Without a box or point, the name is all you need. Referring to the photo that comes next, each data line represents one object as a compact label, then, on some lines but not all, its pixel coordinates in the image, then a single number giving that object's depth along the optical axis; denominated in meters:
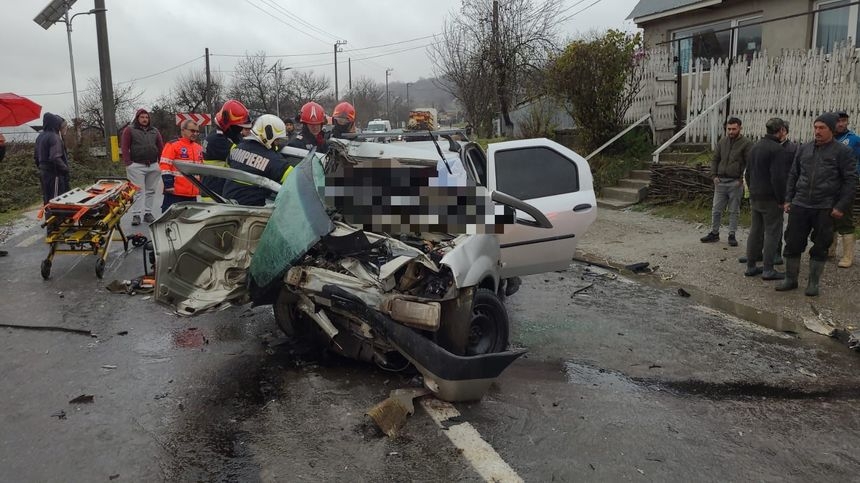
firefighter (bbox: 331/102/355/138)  9.10
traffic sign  8.85
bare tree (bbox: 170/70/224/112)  55.53
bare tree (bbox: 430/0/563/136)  22.95
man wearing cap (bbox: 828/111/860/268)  7.01
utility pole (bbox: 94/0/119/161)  16.50
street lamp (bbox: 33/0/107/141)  18.31
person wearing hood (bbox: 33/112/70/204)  8.95
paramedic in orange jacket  8.06
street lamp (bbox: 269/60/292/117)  58.31
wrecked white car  3.84
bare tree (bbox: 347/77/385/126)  67.12
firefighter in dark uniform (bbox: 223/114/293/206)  5.17
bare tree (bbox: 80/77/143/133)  40.71
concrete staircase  12.08
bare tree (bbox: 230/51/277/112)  61.59
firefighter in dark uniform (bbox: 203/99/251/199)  6.71
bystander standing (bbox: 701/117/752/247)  8.40
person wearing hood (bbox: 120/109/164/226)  9.84
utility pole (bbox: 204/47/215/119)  45.09
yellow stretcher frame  6.89
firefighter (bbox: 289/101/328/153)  8.33
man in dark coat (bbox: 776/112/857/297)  6.18
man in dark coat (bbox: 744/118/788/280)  7.03
